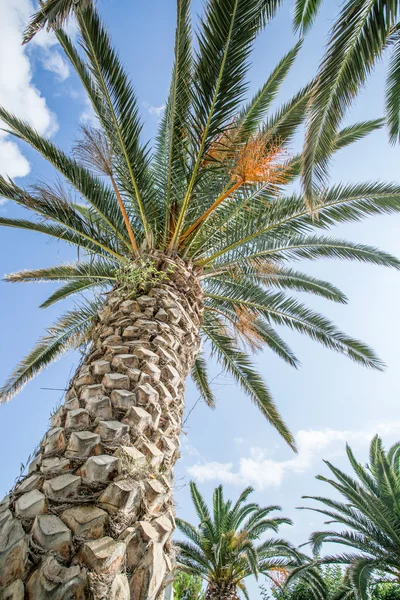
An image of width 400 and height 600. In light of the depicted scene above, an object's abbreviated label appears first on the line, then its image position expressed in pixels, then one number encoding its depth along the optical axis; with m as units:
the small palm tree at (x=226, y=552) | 12.70
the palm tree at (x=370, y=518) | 10.83
